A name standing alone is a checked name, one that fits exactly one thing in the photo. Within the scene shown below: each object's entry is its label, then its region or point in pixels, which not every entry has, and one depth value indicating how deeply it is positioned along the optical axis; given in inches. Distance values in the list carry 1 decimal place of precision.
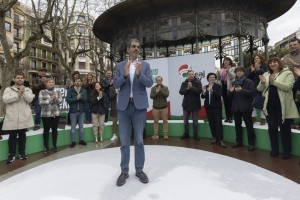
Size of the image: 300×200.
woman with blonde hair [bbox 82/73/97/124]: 281.0
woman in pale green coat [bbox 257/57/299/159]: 182.4
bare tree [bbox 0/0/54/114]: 350.9
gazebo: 406.6
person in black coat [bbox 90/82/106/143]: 275.0
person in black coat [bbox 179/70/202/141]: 263.7
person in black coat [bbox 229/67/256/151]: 216.1
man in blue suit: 132.6
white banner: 308.8
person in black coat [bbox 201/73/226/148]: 241.8
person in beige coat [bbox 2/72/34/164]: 205.1
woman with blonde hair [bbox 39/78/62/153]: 237.0
